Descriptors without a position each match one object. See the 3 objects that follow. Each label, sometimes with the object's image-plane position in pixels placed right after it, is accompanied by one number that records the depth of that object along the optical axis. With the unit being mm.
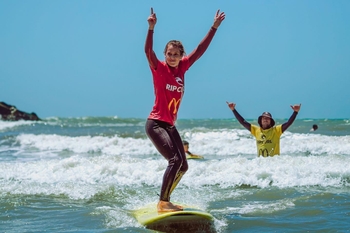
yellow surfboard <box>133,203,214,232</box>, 9617
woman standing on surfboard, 9672
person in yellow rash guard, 16172
